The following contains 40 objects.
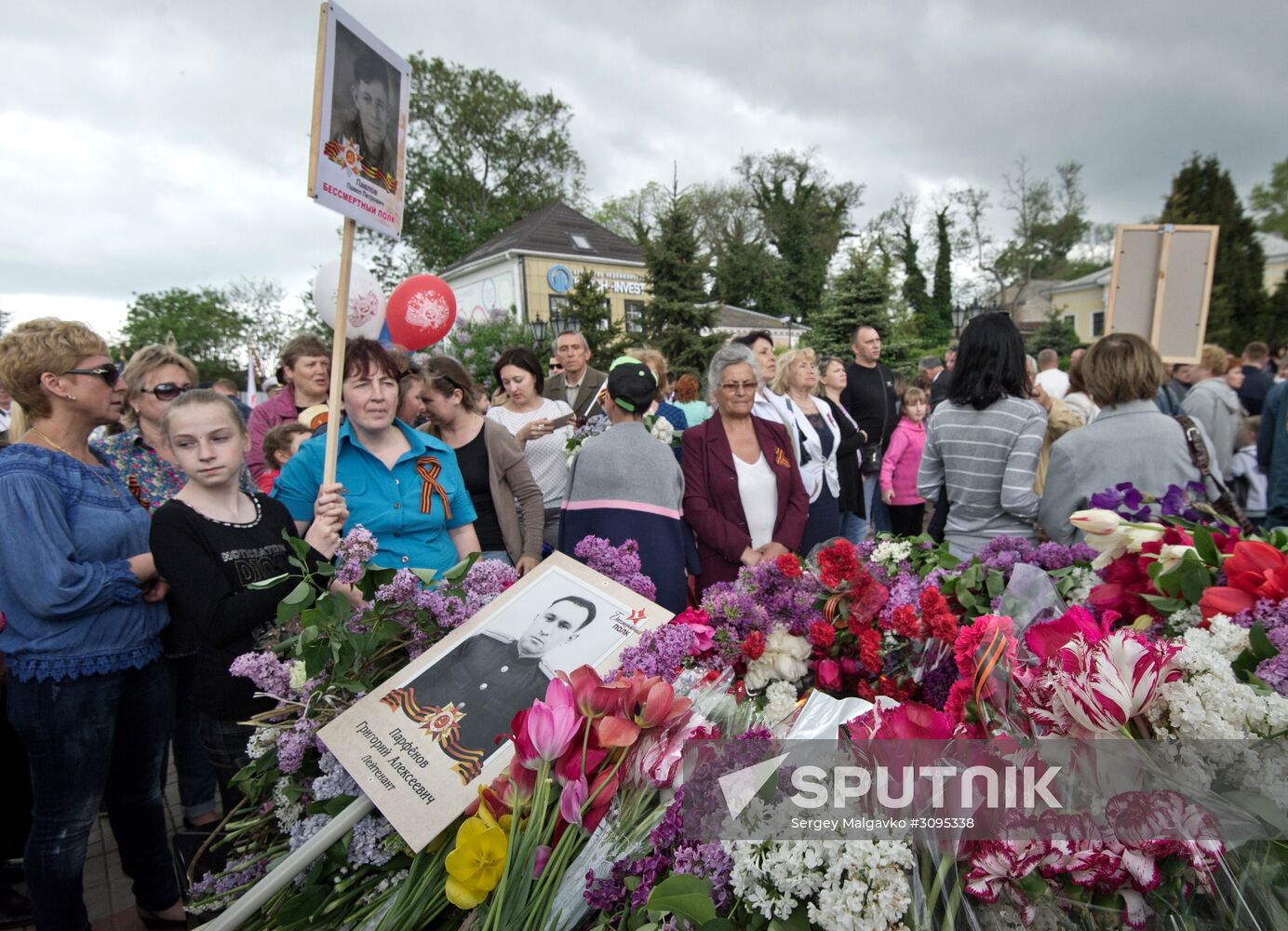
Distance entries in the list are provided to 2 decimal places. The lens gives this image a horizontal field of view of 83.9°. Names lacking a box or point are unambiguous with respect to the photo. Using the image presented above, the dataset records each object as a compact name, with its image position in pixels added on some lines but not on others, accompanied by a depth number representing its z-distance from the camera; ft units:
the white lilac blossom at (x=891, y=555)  5.84
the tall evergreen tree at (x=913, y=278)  140.15
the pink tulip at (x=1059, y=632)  3.42
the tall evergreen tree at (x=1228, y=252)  97.60
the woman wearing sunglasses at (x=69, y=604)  7.27
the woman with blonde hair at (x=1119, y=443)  8.98
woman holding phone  14.42
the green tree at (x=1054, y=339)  113.80
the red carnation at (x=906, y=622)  4.66
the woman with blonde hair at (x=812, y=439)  15.33
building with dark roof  93.61
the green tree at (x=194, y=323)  150.41
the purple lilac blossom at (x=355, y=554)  4.71
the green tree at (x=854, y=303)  83.10
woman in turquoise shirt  8.22
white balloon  10.87
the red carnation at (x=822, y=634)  4.87
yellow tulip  3.23
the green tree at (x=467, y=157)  120.67
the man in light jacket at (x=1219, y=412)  18.83
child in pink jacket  19.97
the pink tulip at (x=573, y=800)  3.35
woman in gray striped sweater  9.80
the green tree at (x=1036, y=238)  129.70
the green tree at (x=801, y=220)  132.77
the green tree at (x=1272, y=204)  138.51
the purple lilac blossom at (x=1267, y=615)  4.00
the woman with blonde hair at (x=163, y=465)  9.42
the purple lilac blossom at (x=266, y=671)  4.36
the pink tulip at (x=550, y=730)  3.43
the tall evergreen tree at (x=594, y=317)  76.54
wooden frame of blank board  15.02
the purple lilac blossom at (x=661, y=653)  3.95
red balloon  13.01
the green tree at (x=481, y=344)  58.75
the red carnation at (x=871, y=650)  4.83
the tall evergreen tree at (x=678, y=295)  80.33
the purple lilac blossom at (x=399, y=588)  4.60
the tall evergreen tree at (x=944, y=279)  135.31
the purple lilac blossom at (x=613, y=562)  5.24
